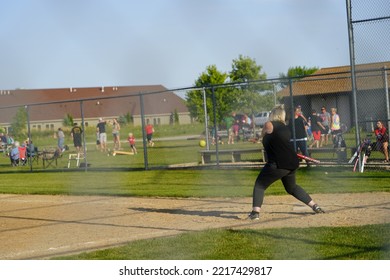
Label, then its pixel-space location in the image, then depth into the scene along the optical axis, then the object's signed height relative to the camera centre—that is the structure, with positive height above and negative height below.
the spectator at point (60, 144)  21.35 -0.15
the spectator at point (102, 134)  24.89 +0.07
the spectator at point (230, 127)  27.57 -0.01
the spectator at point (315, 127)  22.02 -0.19
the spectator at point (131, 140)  29.53 -0.23
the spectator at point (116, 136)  22.45 -0.04
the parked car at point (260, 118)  32.00 +0.25
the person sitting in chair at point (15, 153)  27.29 -0.36
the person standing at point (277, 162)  10.06 -0.49
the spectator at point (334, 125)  20.05 -0.16
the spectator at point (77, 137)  25.38 +0.03
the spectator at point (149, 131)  27.27 +0.05
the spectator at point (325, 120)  22.75 -0.01
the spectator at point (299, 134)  18.33 -0.27
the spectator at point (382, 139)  16.58 -0.48
